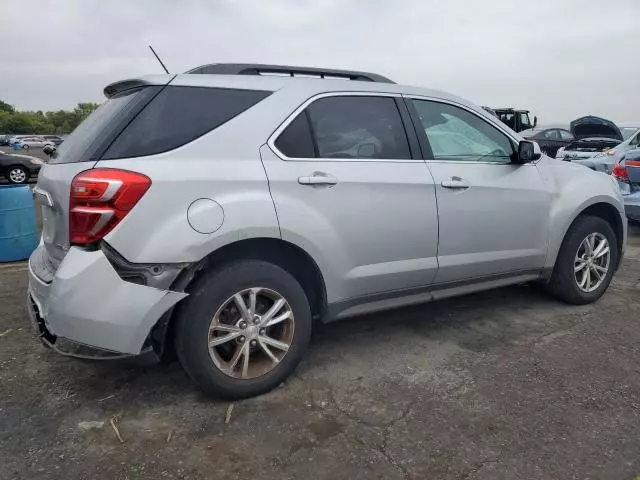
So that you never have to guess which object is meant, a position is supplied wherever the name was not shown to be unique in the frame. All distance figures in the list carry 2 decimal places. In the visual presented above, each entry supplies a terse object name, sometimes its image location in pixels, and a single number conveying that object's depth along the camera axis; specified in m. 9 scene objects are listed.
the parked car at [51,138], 53.16
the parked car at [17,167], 14.67
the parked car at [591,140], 11.54
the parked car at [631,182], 6.52
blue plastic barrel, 5.56
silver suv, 2.44
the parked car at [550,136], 19.53
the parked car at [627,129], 14.45
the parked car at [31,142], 49.52
